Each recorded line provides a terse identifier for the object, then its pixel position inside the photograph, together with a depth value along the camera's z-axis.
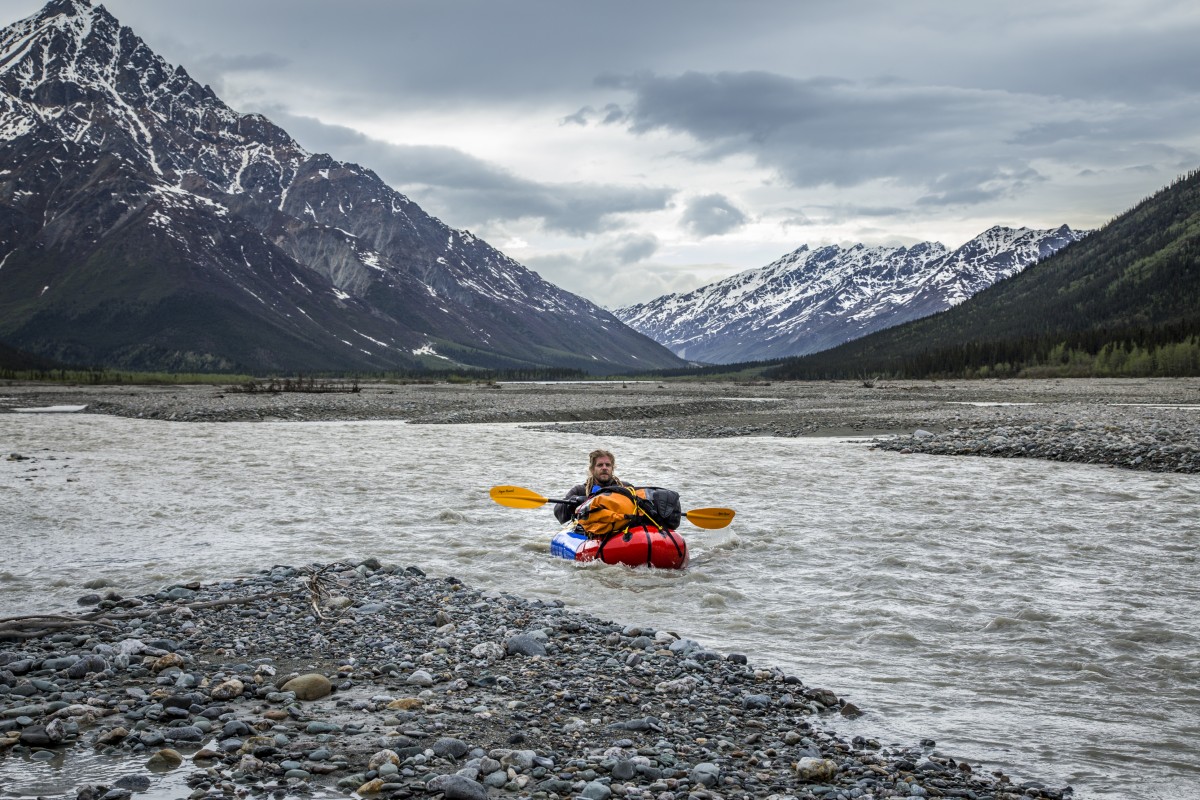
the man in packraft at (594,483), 16.61
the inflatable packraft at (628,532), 15.27
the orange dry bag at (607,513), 15.71
